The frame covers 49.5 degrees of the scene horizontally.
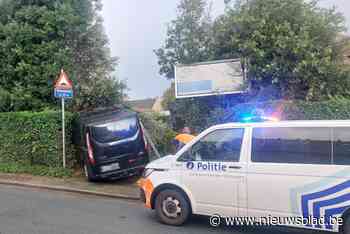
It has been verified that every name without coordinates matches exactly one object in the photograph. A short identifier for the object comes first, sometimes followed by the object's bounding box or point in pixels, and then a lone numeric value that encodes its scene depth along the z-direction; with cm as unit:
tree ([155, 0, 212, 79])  1303
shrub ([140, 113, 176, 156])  1183
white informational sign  1143
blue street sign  1038
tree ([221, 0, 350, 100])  1076
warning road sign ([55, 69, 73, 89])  1046
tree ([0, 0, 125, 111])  1288
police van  518
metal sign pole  1060
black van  952
